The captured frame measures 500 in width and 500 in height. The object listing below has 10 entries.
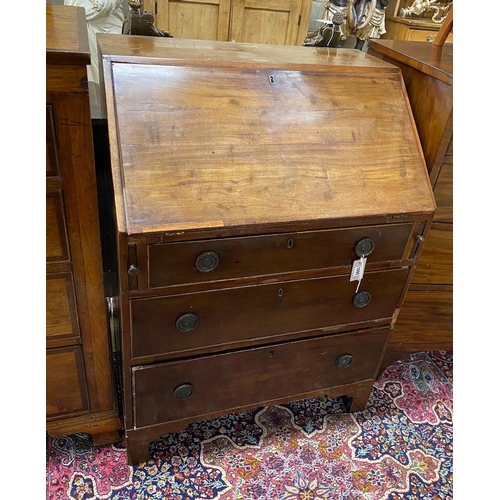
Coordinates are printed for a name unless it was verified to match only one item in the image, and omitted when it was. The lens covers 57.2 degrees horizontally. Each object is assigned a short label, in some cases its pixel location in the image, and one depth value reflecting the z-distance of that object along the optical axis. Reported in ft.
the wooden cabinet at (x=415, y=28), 12.25
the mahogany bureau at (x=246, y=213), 3.50
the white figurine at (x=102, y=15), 9.53
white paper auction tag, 4.15
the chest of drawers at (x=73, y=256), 3.16
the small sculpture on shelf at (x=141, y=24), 4.56
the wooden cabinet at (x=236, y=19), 10.93
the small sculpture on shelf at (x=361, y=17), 9.02
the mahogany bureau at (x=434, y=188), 4.20
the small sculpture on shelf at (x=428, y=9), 12.30
